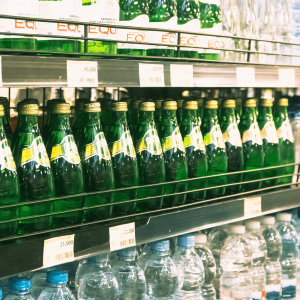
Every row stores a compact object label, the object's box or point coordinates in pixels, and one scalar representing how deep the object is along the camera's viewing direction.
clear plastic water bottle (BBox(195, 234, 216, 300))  1.78
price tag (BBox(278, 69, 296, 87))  1.70
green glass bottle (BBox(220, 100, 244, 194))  1.75
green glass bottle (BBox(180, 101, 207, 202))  1.59
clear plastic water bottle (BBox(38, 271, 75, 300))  1.20
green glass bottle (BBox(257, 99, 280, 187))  1.92
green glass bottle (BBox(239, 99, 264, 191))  1.83
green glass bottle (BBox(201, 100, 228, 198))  1.68
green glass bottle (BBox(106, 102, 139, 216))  1.38
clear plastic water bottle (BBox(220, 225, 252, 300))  1.94
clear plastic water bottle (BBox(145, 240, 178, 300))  1.61
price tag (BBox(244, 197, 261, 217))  1.62
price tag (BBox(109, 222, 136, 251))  1.22
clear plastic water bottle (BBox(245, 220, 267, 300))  1.97
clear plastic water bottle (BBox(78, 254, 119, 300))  1.46
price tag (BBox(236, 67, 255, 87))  1.53
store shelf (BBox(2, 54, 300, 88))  0.98
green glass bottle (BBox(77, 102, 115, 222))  1.30
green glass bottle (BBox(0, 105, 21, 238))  1.09
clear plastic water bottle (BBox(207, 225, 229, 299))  2.07
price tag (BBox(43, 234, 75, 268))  1.08
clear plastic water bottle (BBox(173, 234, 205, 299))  1.75
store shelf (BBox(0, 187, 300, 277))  1.04
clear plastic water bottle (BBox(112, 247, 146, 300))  1.53
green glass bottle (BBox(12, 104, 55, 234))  1.16
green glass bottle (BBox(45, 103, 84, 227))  1.23
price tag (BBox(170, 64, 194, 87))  1.33
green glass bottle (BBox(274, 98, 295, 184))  2.02
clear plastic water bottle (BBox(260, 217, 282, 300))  2.02
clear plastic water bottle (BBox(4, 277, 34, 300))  1.14
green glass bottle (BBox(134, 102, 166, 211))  1.44
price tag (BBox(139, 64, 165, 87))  1.24
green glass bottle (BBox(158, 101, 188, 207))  1.51
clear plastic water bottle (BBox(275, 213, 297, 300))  2.11
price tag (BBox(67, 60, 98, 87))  1.09
